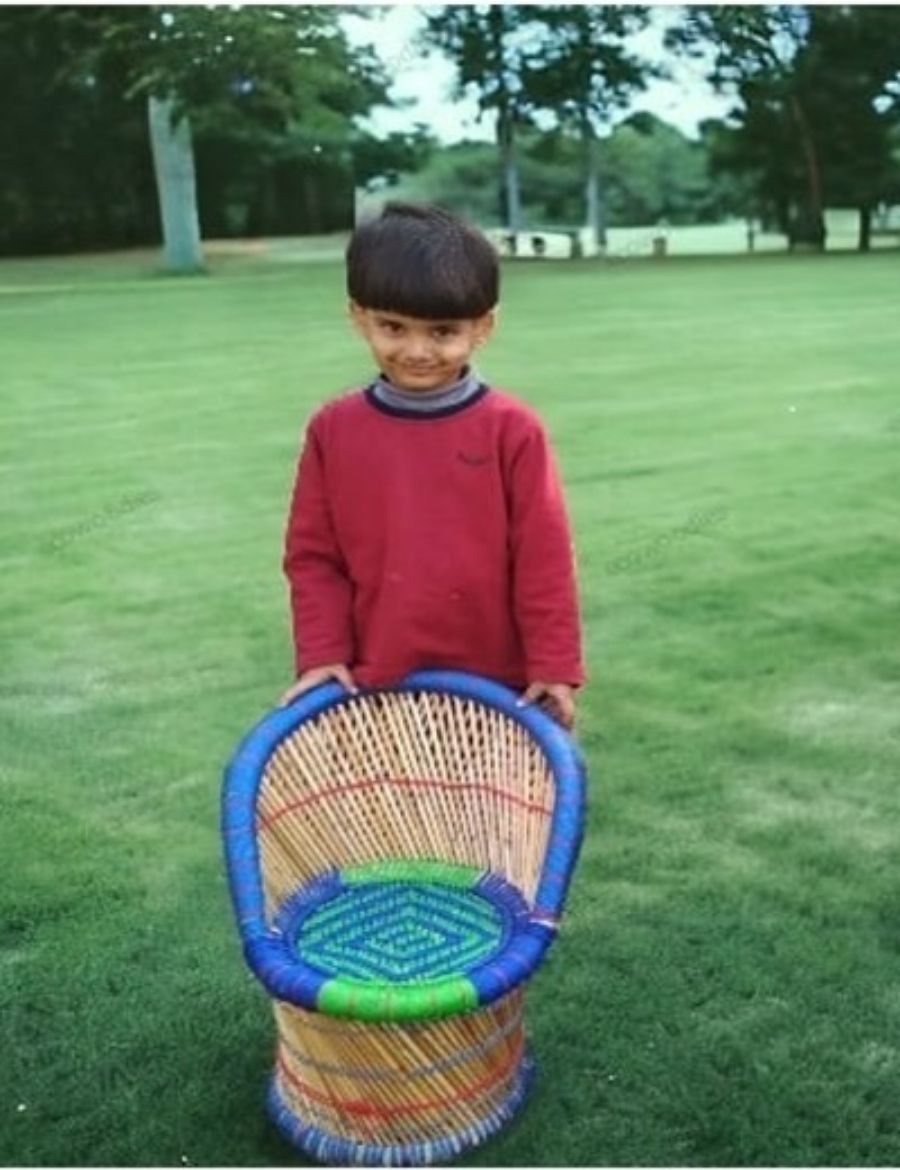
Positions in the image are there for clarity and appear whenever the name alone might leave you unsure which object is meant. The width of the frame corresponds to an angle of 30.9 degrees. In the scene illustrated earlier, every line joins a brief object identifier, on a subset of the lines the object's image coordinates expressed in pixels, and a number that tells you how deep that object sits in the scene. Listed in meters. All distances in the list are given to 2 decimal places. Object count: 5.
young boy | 1.95
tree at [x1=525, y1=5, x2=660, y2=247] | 16.94
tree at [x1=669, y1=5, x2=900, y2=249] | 21.78
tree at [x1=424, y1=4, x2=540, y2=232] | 16.48
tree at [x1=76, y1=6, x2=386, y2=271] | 17.38
